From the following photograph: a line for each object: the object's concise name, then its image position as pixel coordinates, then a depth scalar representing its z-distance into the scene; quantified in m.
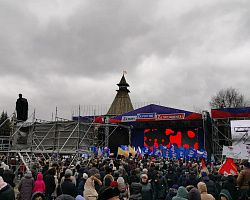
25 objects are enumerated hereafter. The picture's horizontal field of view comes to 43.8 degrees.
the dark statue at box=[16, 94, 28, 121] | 13.28
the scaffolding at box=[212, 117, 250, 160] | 21.91
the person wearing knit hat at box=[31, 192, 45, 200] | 4.29
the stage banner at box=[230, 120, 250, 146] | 19.27
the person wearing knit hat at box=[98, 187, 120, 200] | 2.86
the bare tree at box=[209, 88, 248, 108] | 45.56
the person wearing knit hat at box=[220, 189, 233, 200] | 5.39
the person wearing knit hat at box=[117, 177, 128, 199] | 7.19
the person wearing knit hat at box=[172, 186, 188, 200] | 5.23
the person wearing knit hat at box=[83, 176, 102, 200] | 6.66
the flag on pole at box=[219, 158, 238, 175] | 9.23
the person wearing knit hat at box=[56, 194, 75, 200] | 3.77
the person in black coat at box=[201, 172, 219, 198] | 7.68
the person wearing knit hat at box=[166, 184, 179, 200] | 6.23
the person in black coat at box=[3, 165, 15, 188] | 8.63
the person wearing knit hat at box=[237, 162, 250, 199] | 7.41
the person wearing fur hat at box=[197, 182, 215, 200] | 5.66
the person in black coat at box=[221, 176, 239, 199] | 7.73
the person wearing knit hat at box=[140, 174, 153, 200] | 7.84
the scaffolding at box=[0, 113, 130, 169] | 15.01
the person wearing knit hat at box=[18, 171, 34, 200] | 7.66
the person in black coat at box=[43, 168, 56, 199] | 8.16
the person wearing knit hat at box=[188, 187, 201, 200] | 5.29
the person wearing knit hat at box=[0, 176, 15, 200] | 4.92
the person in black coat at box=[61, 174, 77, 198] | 6.83
